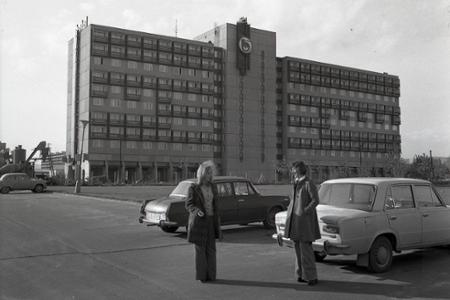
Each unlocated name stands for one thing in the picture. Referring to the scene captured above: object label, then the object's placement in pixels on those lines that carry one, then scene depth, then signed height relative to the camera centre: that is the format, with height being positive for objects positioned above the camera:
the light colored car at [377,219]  7.75 -0.68
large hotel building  95.12 +15.90
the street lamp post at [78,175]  36.00 +0.15
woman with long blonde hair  7.32 -0.67
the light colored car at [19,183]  36.44 -0.47
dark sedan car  12.48 -0.78
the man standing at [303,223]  7.11 -0.67
